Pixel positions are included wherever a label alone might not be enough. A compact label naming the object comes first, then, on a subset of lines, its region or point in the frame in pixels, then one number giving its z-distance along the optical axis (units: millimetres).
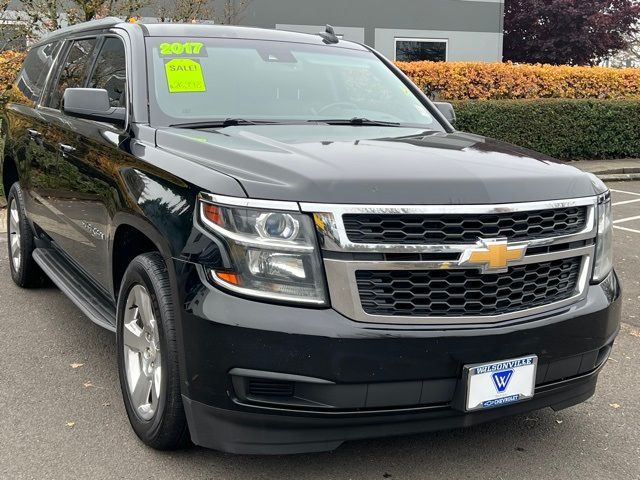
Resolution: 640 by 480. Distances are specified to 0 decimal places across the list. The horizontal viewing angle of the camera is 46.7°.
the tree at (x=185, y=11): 12232
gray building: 16078
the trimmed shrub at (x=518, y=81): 13422
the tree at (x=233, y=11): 14773
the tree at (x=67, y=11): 10352
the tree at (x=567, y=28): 22781
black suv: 2541
